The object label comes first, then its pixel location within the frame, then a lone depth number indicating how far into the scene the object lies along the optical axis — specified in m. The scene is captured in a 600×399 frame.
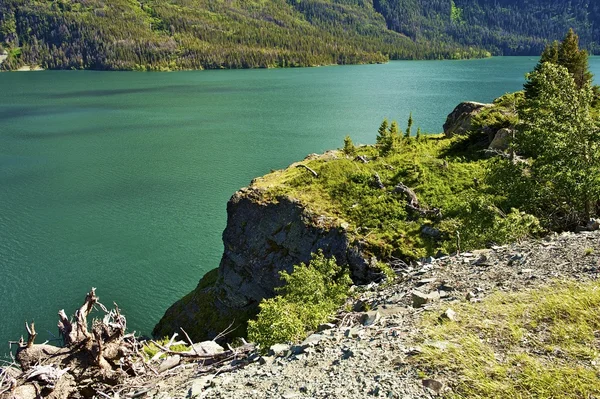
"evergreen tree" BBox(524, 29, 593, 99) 33.97
